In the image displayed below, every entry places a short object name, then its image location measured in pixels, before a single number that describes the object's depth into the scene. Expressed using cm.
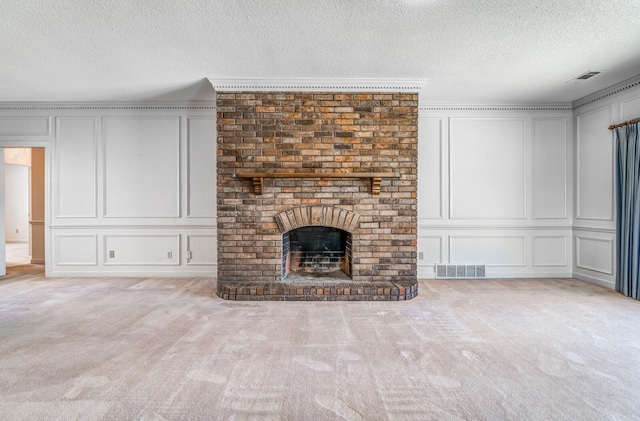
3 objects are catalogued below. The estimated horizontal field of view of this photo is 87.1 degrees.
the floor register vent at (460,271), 485
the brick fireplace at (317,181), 395
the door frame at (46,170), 489
